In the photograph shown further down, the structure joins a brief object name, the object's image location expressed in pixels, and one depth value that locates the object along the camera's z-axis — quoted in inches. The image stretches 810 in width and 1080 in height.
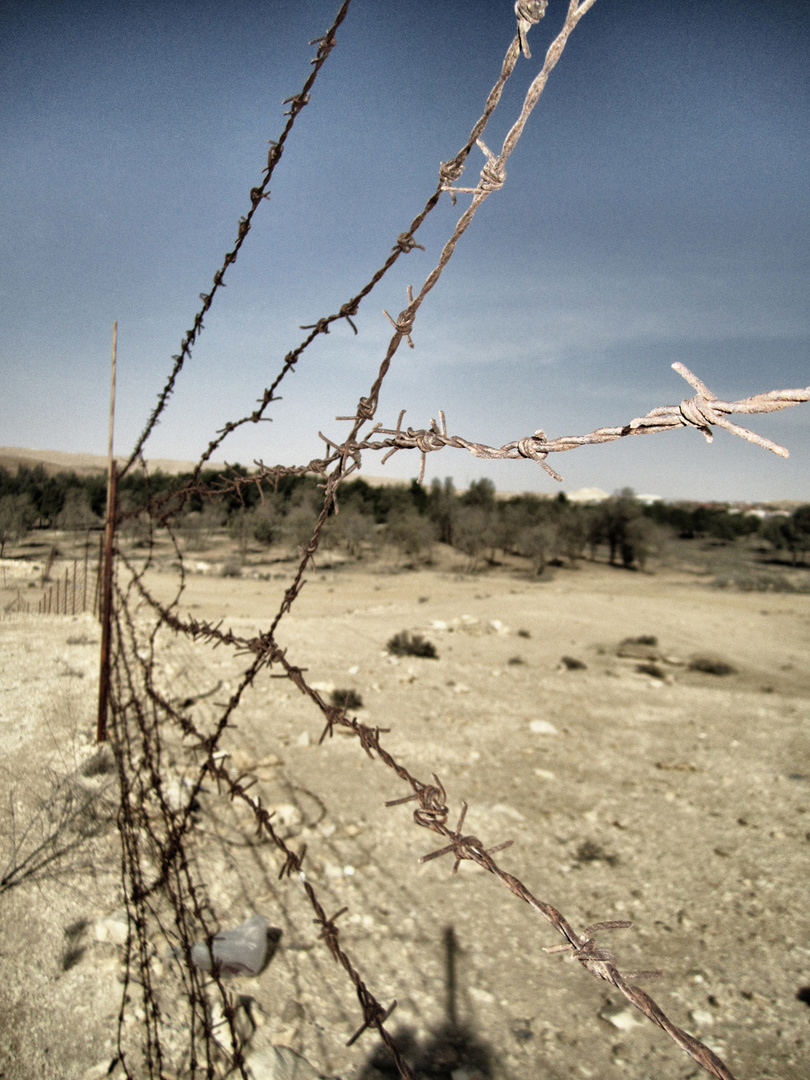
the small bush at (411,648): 399.5
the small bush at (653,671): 415.5
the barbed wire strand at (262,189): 49.9
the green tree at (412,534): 1212.5
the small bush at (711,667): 445.1
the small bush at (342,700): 274.8
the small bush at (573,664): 411.8
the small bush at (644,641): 529.8
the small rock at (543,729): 274.1
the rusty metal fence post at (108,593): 143.9
